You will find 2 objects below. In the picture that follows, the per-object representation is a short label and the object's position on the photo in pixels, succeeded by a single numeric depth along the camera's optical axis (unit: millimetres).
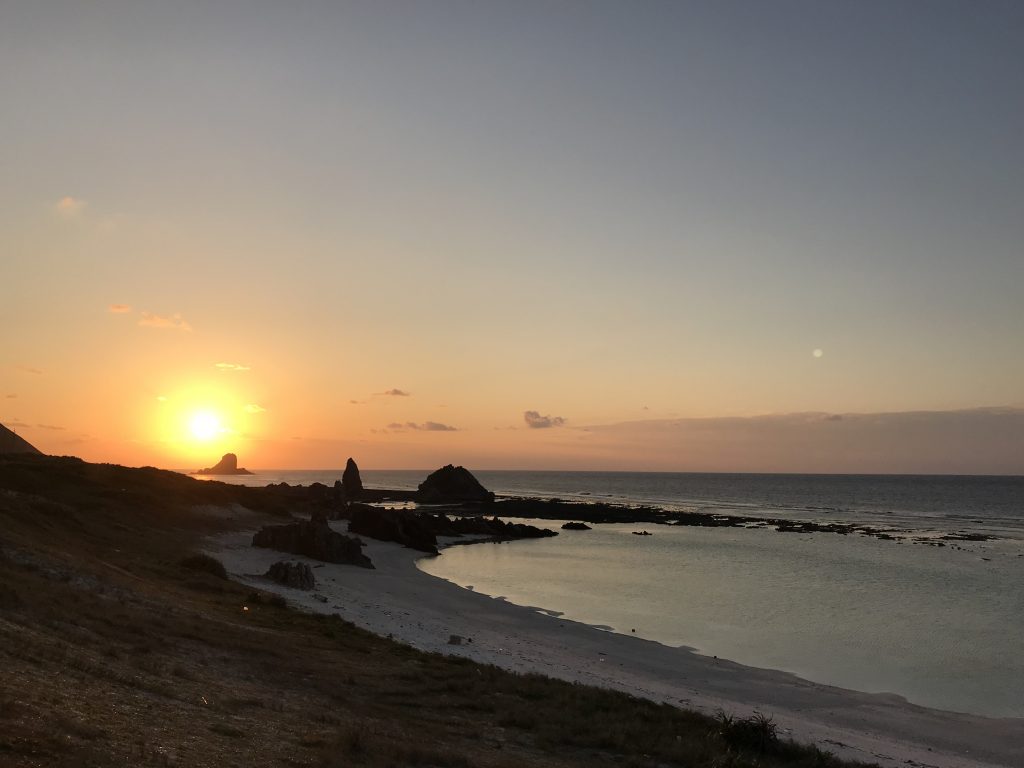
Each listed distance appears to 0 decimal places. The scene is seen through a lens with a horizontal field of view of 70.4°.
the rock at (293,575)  37688
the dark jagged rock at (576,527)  98125
